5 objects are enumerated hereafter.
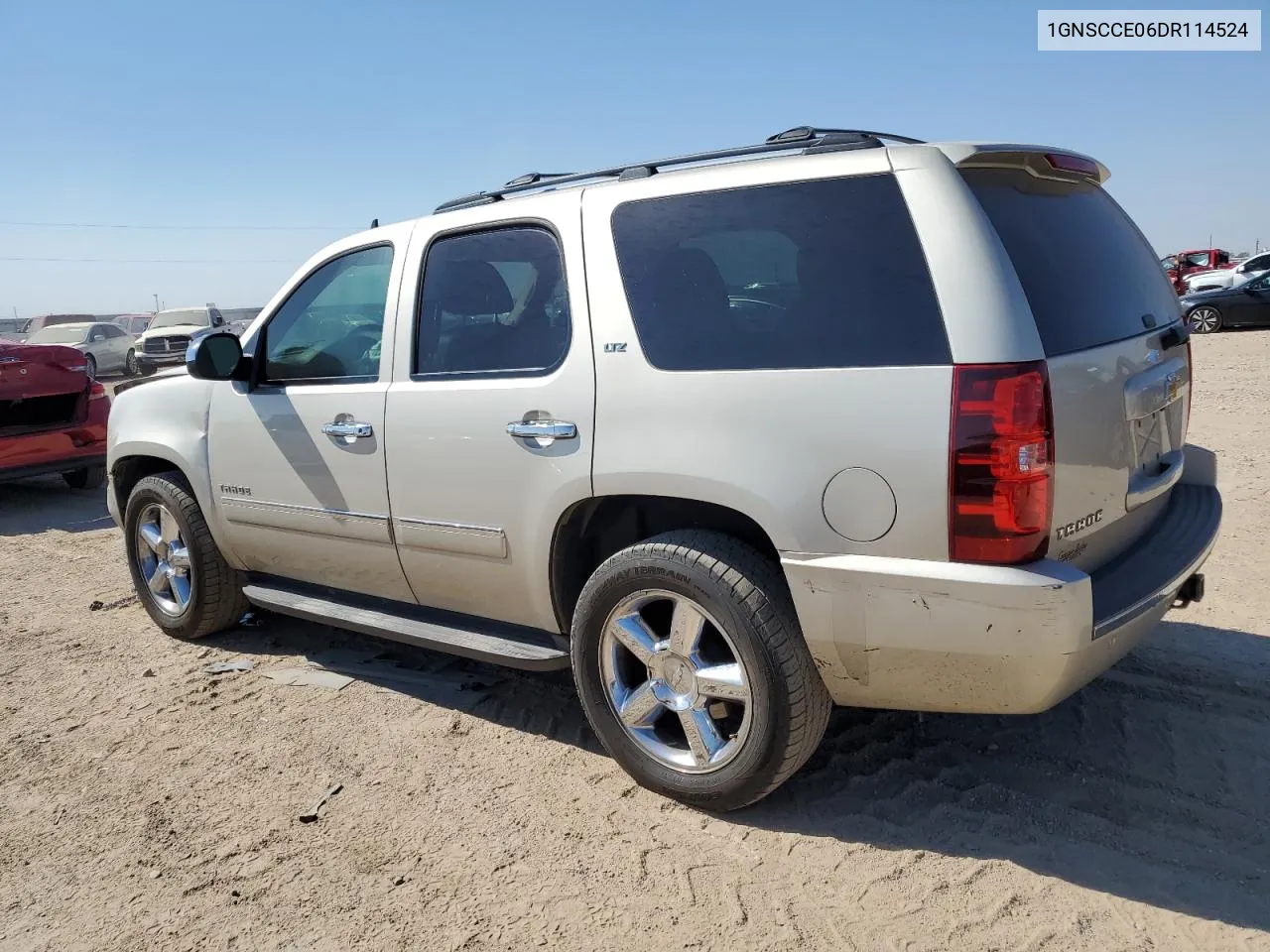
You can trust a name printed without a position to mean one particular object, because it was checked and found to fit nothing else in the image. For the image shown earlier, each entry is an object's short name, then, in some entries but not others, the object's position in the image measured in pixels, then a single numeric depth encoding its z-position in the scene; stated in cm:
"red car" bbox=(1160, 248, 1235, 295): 3050
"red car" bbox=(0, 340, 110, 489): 816
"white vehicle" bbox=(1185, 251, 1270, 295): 2066
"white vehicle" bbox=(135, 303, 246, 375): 2400
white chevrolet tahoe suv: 250
